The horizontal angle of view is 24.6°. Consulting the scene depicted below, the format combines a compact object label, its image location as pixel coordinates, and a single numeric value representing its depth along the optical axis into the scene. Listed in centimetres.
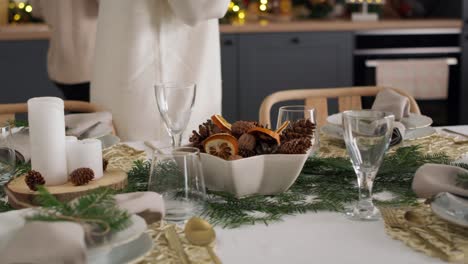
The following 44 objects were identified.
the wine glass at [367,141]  187
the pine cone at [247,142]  217
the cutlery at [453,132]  277
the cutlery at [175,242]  169
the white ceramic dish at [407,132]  269
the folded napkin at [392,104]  276
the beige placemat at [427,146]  257
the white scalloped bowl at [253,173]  210
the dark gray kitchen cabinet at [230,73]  529
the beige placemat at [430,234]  170
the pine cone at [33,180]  200
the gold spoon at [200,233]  175
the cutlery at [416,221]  185
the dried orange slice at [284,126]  239
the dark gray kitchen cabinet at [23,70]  512
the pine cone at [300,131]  226
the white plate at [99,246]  151
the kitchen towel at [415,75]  541
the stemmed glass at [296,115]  243
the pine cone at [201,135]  226
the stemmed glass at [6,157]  226
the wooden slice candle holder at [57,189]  198
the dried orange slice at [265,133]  218
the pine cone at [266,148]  218
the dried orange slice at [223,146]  216
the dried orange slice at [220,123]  230
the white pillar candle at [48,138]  208
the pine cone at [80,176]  203
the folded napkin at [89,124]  268
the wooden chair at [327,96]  323
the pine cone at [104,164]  220
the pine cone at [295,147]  215
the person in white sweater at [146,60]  315
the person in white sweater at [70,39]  366
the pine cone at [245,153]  217
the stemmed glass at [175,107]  235
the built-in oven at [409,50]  543
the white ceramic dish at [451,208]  182
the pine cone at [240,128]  225
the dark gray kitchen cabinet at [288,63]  535
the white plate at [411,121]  273
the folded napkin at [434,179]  204
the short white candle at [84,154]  210
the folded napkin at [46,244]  140
